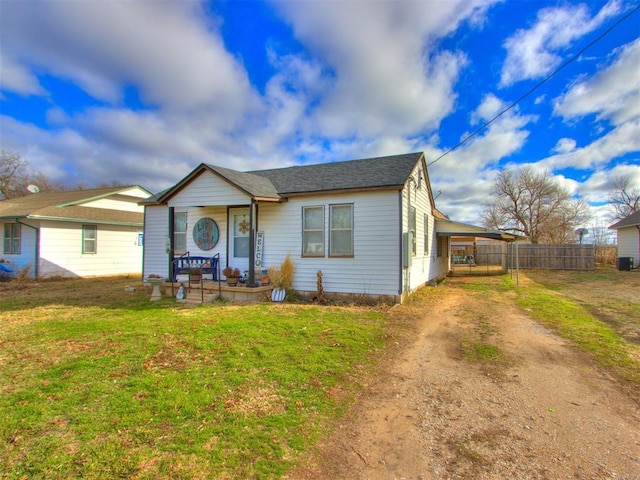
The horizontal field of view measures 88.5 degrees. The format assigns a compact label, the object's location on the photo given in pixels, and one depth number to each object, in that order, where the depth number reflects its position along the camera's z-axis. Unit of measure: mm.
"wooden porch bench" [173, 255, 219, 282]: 10133
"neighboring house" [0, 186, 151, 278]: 14742
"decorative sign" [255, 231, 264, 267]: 10695
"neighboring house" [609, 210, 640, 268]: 22859
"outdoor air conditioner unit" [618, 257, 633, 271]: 21750
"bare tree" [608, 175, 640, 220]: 38491
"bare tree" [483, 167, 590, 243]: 36531
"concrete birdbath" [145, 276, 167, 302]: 9791
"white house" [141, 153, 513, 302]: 9383
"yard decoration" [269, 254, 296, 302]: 9867
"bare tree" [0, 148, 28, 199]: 33625
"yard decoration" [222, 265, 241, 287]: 10000
